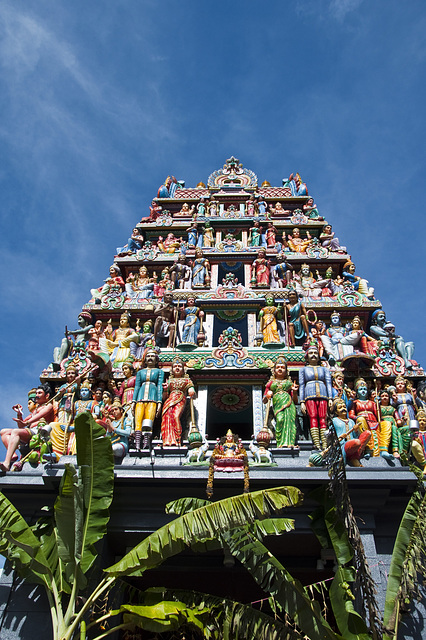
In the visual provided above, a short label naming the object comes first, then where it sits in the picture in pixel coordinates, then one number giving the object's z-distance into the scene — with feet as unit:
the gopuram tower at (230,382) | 34.45
